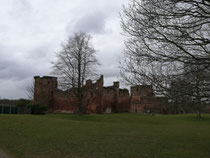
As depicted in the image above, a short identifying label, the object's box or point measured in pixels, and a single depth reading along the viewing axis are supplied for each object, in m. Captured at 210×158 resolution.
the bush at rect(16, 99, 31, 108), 35.47
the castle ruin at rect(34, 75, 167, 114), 42.78
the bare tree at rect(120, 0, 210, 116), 8.32
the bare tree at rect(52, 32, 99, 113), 30.25
